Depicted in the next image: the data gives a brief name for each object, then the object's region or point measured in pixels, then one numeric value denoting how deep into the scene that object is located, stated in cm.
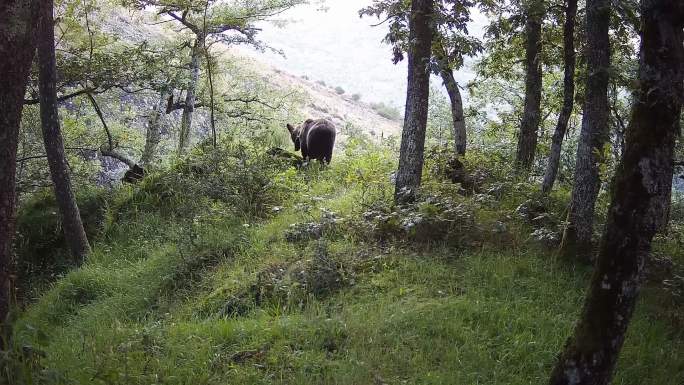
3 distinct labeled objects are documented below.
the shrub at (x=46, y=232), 1129
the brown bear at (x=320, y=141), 1372
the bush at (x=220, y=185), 1026
